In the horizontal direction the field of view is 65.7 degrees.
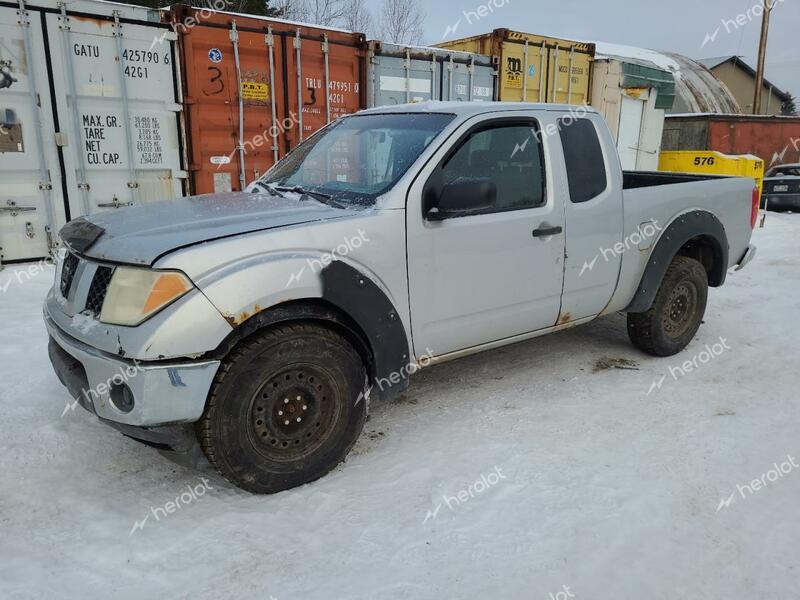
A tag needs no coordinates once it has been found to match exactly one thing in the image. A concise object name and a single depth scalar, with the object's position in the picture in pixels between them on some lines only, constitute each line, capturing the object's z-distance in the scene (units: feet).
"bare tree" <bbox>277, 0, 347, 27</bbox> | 89.97
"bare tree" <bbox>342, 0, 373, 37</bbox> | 105.94
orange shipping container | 25.85
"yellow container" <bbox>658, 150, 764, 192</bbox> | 40.04
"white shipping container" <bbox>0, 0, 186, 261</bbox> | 22.77
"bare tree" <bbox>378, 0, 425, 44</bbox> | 108.82
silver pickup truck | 8.53
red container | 56.18
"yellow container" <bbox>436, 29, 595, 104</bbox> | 34.91
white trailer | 40.01
